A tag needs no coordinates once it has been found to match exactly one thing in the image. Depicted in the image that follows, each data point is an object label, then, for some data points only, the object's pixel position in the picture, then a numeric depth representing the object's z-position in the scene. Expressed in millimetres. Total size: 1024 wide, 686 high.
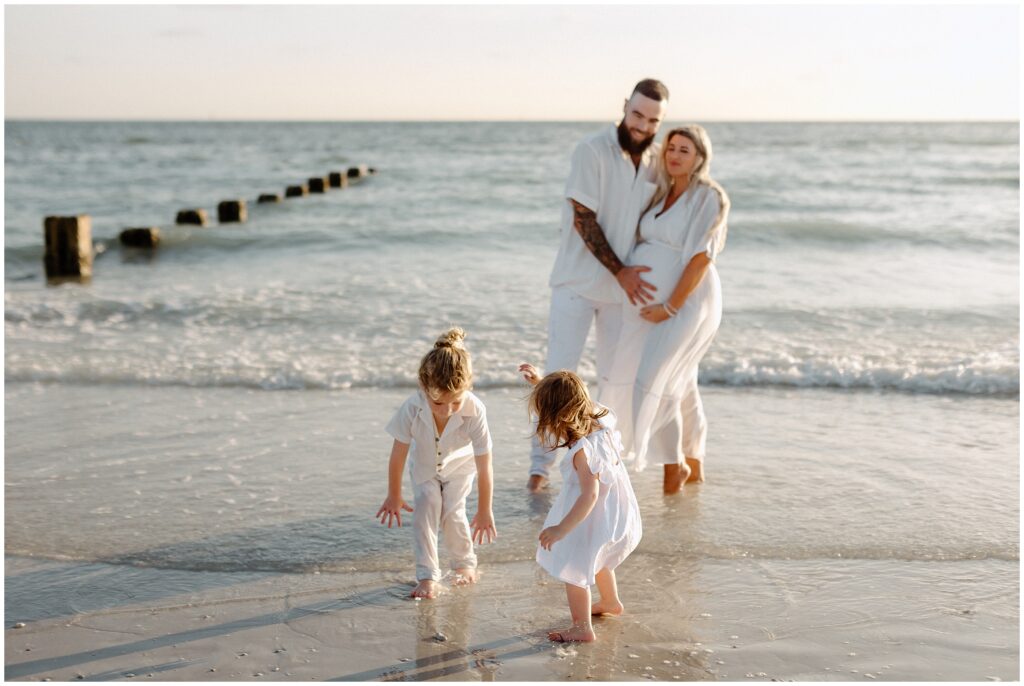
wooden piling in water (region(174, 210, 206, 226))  18016
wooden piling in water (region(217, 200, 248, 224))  18578
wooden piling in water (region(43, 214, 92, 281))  13031
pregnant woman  4691
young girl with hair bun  3717
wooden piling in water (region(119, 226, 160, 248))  15617
